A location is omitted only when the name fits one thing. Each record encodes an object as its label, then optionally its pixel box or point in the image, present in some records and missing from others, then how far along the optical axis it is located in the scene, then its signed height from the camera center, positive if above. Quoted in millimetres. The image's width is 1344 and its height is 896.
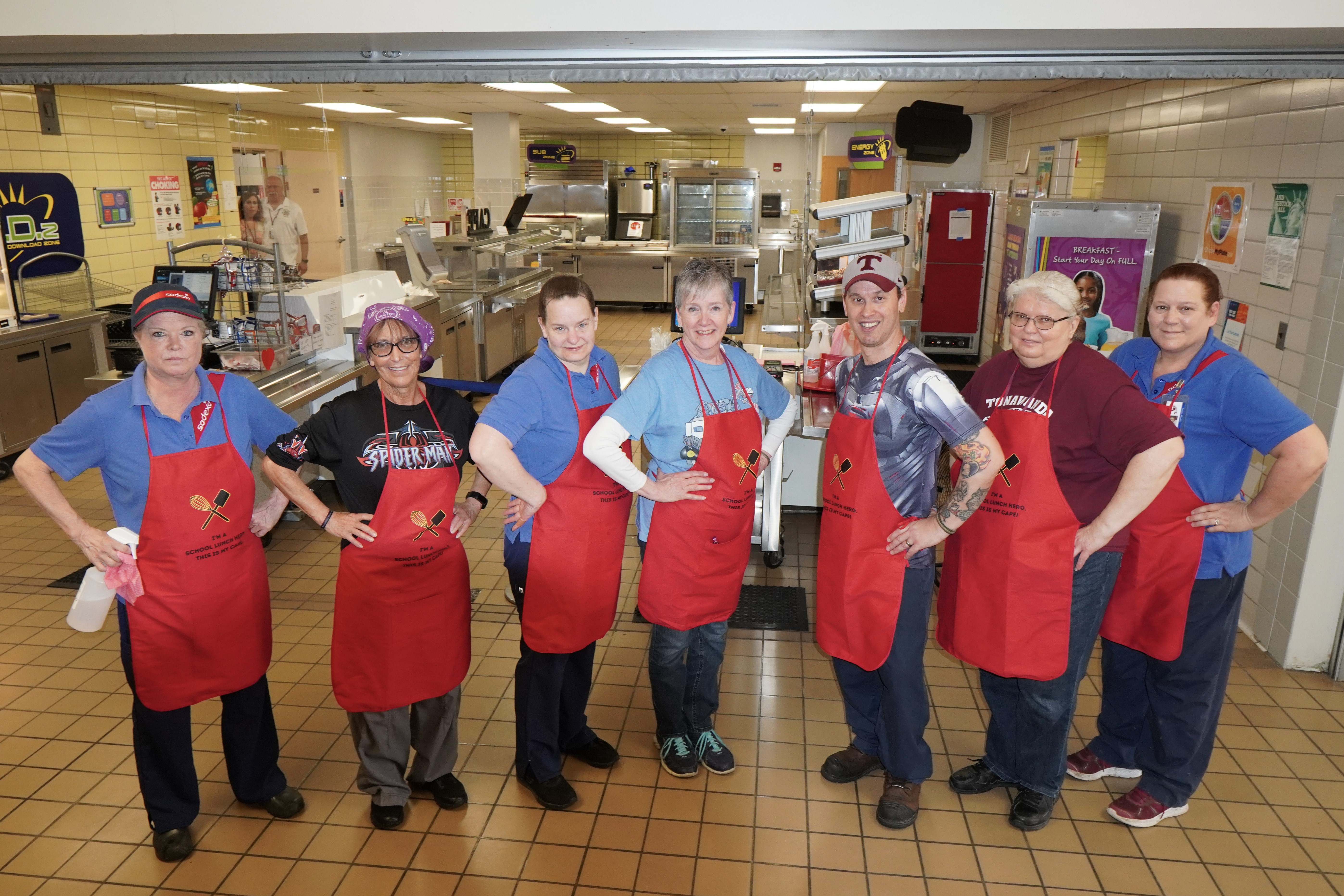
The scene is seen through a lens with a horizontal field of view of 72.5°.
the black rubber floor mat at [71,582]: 4145 -1656
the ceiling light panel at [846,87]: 8008 +1118
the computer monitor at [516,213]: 9523 -13
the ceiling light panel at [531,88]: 8336 +1126
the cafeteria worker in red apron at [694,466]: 2508 -691
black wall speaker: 6062 +551
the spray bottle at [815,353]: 4543 -700
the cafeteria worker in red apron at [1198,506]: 2365 -742
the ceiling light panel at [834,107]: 9859 +1147
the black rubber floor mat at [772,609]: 3902 -1688
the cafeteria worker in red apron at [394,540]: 2379 -852
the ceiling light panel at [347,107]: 10234 +1142
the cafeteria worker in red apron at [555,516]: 2441 -826
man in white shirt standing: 7391 -100
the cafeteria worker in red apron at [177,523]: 2242 -775
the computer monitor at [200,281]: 4562 -355
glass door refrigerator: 11531 +83
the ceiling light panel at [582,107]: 10242 +1164
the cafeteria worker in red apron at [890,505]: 2367 -758
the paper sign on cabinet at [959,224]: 8250 -71
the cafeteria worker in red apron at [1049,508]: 2285 -731
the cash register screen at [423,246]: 7535 -290
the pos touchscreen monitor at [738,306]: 3465 -389
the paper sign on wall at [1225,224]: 4121 -26
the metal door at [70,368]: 5938 -1038
